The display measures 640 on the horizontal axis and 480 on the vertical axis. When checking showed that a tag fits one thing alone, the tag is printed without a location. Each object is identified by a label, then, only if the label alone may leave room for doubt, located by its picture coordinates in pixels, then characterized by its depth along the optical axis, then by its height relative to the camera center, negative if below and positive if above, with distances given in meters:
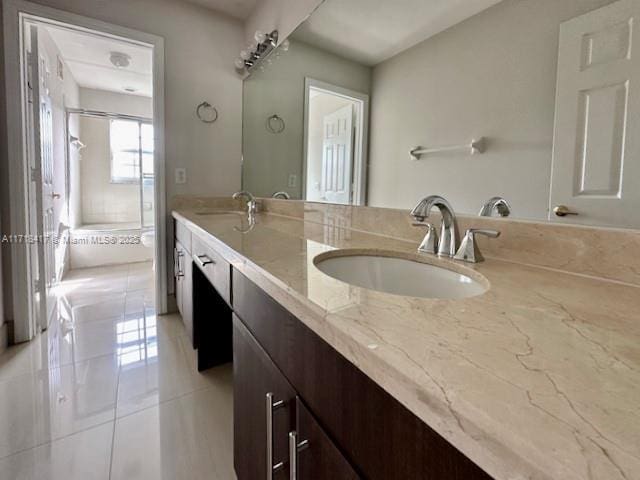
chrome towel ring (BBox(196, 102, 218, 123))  2.36 +0.77
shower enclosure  4.42 +0.57
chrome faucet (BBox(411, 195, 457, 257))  0.83 +0.00
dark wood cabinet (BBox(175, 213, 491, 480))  0.32 -0.27
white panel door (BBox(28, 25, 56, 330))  1.92 +0.24
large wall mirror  0.64 +0.32
